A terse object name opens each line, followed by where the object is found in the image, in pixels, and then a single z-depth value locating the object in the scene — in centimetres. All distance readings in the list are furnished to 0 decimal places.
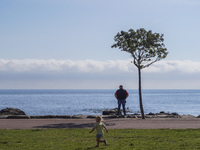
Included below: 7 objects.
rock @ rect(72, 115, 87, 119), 2183
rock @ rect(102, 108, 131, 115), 3535
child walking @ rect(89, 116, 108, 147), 1198
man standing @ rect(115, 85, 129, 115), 2339
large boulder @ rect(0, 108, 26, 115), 3482
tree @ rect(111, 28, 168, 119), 2191
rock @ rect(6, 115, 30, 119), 2159
